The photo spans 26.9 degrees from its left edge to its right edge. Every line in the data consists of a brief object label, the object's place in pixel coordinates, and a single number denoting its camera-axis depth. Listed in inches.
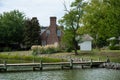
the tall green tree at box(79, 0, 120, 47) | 1523.3
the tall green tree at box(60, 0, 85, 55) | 1828.2
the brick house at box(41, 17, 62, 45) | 2482.7
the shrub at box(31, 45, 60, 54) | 1980.1
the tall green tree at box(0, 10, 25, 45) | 2594.5
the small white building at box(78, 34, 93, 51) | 2164.0
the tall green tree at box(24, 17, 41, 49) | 2451.0
